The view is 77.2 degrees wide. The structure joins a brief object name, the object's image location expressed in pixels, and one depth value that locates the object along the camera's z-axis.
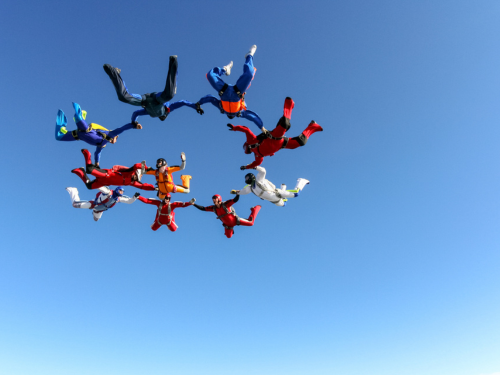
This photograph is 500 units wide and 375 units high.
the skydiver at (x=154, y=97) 10.10
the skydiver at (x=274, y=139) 11.70
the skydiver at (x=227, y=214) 14.12
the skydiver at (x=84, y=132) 11.60
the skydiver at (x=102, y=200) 13.93
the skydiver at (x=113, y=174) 12.49
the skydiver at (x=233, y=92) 10.66
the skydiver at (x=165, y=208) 13.99
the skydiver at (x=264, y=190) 13.34
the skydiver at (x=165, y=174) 12.97
